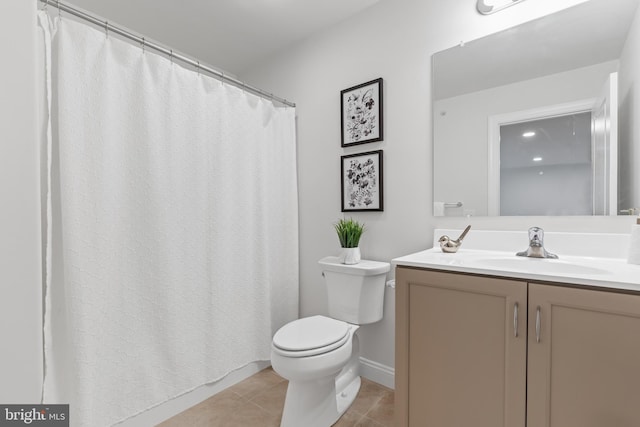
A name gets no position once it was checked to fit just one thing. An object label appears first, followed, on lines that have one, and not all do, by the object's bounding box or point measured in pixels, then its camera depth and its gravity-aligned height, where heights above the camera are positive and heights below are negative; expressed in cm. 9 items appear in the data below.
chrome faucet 131 -15
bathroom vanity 86 -43
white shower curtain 126 -9
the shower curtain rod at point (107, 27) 123 +83
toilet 138 -65
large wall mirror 125 +44
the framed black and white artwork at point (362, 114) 188 +64
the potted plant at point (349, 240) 183 -18
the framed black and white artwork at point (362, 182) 190 +19
